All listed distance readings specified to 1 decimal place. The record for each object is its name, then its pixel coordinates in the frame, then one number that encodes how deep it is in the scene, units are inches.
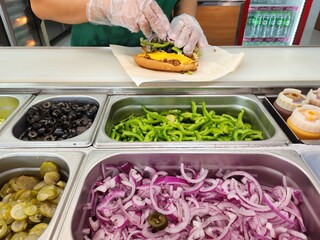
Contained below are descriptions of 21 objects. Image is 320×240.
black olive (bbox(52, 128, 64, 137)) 16.4
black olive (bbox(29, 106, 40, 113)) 18.0
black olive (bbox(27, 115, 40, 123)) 17.3
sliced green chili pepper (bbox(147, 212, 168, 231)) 11.7
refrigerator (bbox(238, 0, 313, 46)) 63.4
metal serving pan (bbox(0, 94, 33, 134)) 18.6
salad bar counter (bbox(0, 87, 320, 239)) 12.2
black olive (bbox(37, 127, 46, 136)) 16.6
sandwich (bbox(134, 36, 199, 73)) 20.6
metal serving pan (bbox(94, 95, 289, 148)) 17.6
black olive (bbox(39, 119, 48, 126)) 17.1
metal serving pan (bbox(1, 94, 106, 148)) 14.9
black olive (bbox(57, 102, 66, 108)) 18.7
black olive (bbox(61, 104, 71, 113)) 18.4
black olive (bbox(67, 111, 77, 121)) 17.7
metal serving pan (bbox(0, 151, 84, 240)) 13.9
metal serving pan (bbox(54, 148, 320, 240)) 12.5
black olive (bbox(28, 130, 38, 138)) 16.3
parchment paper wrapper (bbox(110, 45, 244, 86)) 20.0
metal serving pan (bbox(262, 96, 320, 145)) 14.9
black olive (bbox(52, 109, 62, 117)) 18.0
